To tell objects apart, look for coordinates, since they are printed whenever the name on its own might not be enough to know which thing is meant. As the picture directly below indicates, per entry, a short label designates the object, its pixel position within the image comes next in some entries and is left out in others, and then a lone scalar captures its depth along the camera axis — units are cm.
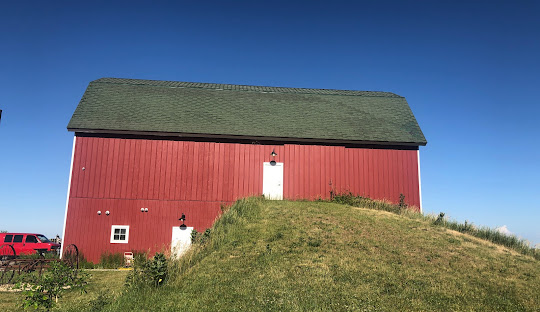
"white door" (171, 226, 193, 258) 1880
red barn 1900
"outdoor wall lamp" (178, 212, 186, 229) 1914
